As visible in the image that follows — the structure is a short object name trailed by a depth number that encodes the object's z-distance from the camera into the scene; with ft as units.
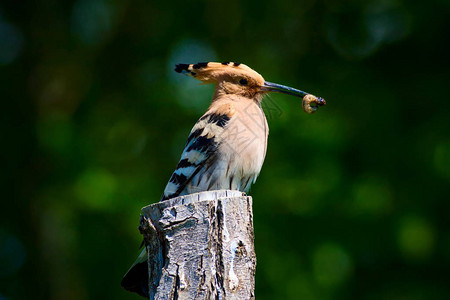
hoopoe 26.53
